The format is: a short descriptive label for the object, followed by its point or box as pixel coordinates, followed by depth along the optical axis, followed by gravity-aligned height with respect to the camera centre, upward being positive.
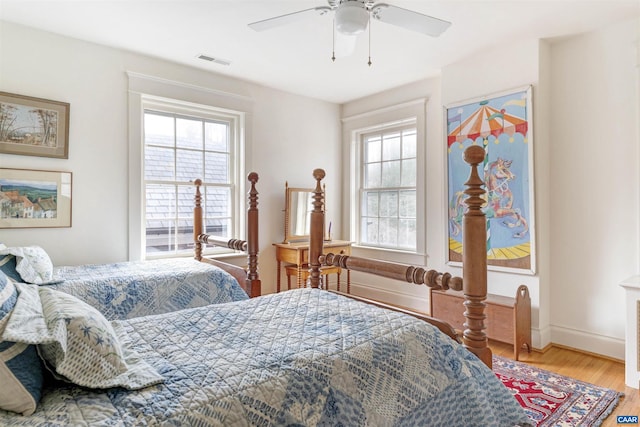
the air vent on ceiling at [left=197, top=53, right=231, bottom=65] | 3.42 +1.50
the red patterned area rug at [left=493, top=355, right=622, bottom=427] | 2.01 -1.11
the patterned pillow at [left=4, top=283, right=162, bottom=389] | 0.90 -0.34
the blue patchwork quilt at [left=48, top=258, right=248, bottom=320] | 2.28 -0.48
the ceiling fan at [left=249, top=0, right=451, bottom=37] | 2.05 +1.15
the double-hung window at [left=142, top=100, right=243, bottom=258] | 3.57 +0.45
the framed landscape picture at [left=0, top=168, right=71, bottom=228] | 2.77 +0.13
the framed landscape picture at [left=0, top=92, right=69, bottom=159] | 2.78 +0.70
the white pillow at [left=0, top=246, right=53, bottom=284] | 2.13 -0.30
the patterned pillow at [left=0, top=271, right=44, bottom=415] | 0.81 -0.37
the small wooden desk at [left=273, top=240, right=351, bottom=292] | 3.98 -0.42
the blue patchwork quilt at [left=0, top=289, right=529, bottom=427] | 0.87 -0.45
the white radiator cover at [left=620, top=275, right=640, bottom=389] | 2.30 -0.76
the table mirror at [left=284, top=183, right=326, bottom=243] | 4.37 +0.03
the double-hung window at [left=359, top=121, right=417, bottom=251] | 4.26 +0.34
